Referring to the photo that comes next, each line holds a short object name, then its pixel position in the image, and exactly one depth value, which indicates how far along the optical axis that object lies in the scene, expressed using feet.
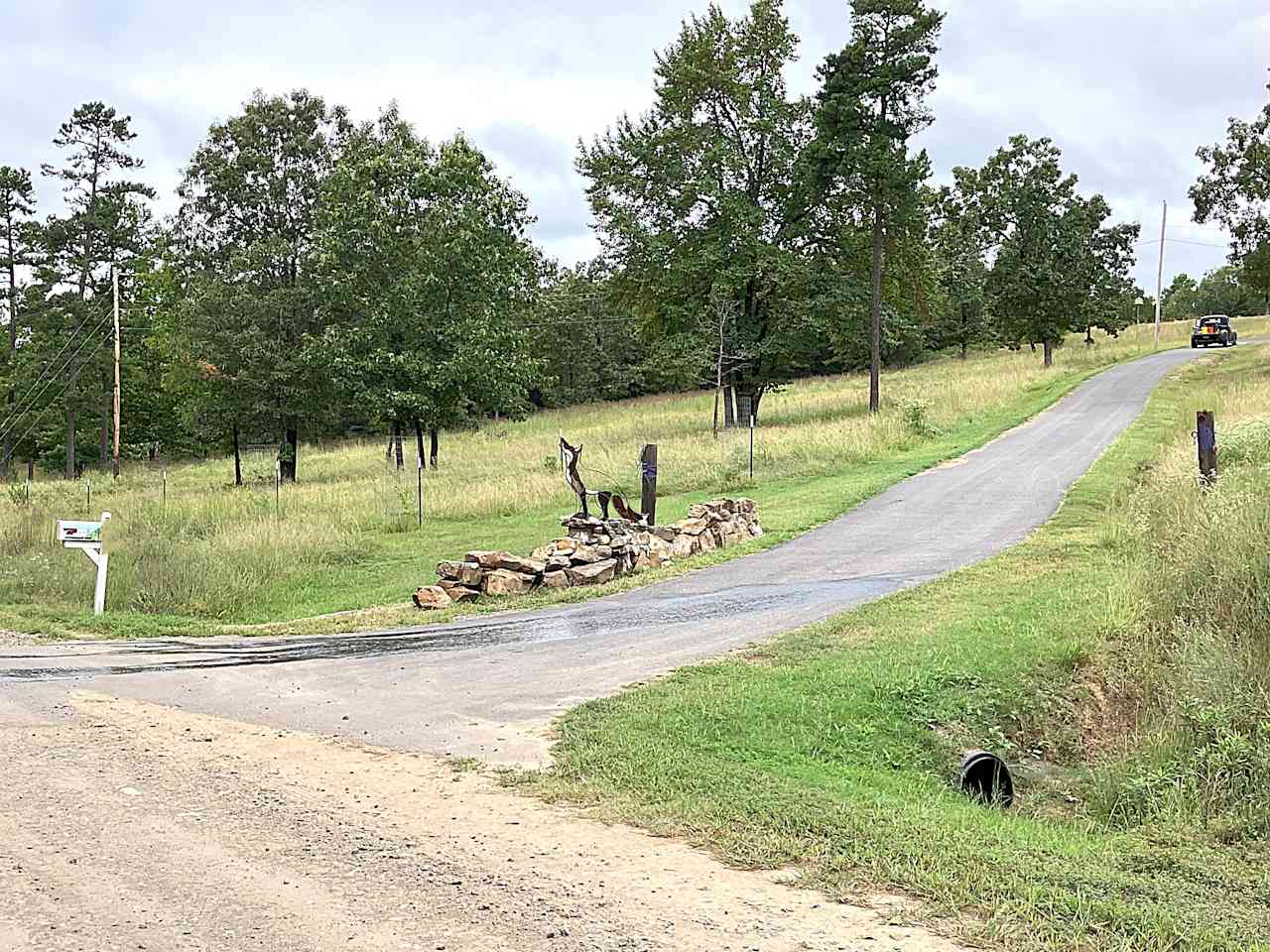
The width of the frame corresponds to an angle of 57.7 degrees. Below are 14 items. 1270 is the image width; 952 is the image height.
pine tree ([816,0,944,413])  119.96
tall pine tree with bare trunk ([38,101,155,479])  162.30
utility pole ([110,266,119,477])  117.19
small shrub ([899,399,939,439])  100.94
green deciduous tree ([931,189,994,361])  229.45
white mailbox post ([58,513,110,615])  47.62
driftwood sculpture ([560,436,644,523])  55.88
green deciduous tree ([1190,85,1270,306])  133.08
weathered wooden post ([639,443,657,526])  57.47
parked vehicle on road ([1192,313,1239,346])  193.47
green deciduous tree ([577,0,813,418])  126.52
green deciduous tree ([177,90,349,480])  112.27
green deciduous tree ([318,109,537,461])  100.94
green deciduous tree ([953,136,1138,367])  170.71
